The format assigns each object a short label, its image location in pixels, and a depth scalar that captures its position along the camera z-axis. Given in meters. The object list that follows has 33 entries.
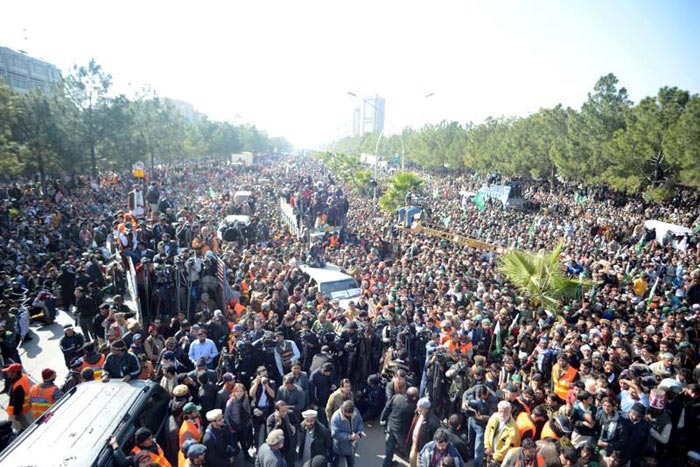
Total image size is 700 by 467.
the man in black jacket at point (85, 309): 8.80
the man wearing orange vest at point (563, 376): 6.61
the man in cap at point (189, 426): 4.88
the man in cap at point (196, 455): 4.16
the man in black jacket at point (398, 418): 5.64
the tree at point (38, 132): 24.48
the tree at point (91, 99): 30.36
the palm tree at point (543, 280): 9.98
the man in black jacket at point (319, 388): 6.25
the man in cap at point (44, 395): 5.65
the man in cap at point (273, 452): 4.46
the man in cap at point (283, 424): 4.99
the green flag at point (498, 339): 8.43
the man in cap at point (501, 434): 5.06
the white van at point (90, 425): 3.88
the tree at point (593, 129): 31.20
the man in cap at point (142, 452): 3.98
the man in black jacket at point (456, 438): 5.13
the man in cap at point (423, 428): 5.29
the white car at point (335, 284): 11.63
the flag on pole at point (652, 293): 11.51
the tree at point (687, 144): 21.30
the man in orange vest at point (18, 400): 5.64
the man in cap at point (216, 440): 4.75
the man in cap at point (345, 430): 5.21
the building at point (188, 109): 136.50
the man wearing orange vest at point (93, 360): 6.35
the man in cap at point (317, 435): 4.89
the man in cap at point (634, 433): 5.10
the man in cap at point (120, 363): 6.06
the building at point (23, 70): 52.31
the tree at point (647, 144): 25.02
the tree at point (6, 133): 17.08
